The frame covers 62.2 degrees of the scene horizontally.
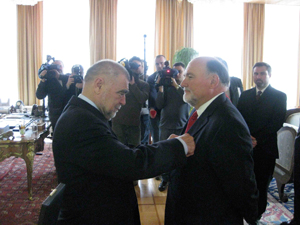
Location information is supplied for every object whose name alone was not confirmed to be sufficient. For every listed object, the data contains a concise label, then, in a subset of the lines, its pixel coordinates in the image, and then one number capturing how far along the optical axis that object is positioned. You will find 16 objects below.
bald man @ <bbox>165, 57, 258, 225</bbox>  1.06
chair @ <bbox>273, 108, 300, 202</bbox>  2.88
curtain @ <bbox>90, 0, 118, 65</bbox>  6.71
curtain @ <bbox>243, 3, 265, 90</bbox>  7.38
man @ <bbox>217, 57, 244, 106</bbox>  2.87
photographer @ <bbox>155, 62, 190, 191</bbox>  3.21
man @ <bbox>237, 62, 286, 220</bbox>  2.32
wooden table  2.74
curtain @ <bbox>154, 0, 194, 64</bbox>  6.95
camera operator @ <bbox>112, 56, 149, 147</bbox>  3.23
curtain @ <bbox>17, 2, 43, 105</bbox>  6.57
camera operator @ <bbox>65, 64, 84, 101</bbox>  3.40
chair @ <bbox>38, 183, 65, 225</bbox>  0.97
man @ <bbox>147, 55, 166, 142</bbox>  3.51
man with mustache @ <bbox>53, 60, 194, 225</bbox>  0.99
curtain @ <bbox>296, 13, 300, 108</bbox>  7.87
